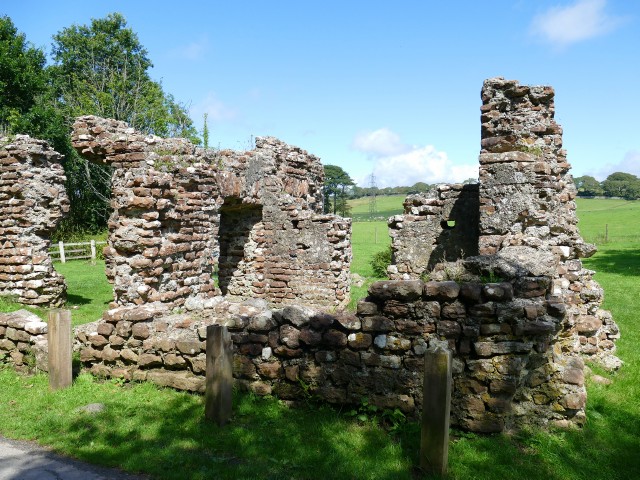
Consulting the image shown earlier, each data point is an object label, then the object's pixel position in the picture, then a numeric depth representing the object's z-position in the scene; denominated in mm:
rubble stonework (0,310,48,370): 7059
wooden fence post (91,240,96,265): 25125
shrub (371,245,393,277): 19481
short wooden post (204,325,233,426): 5273
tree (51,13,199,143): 34344
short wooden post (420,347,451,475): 4051
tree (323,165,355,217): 63781
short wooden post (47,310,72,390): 6387
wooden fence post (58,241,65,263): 24578
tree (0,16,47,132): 27812
